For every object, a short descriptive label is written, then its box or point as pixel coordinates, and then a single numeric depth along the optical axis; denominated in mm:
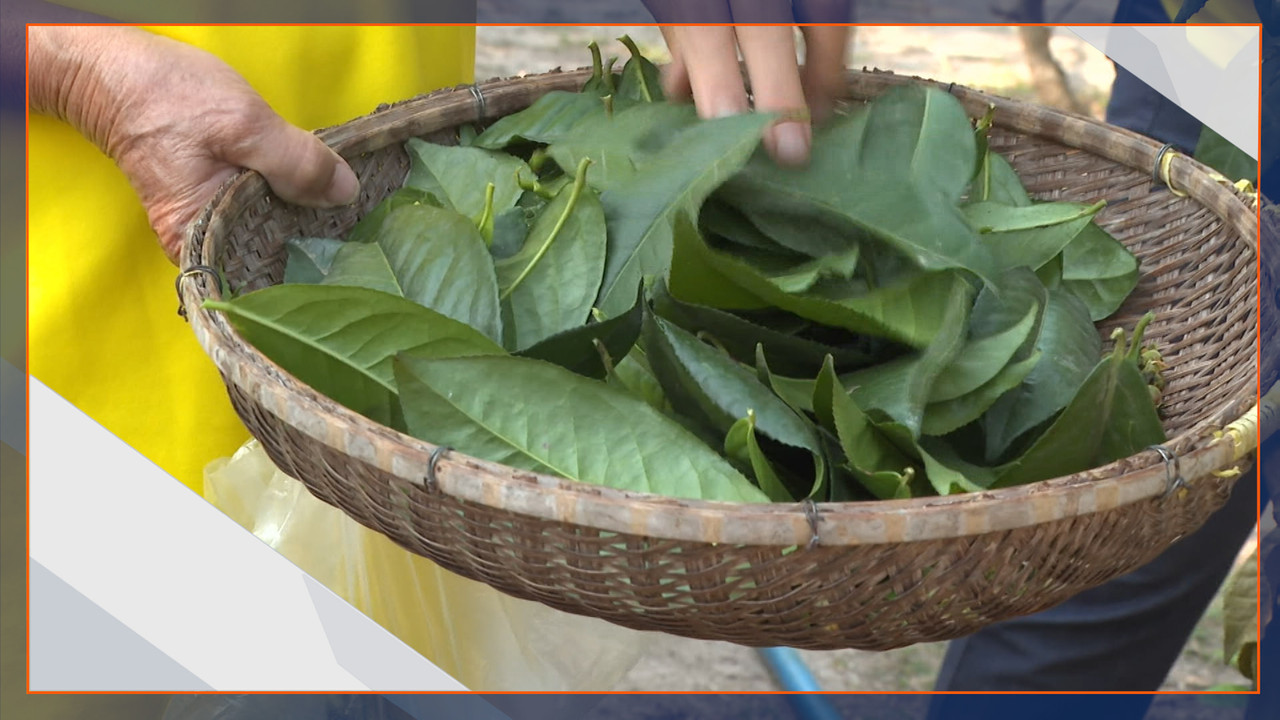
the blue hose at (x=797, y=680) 2045
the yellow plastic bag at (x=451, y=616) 1778
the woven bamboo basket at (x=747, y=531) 1497
